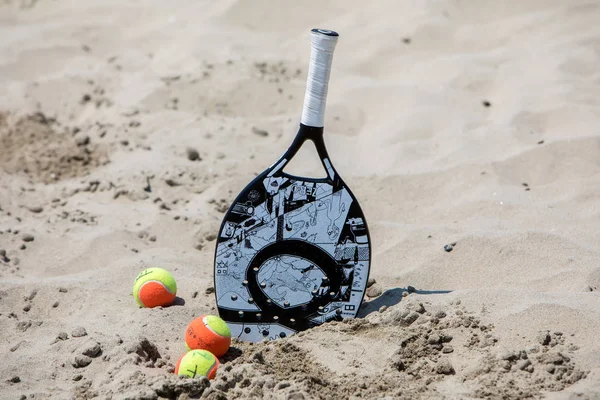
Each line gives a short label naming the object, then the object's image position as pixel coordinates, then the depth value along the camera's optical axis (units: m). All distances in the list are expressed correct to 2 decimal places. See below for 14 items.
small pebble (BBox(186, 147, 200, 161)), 3.60
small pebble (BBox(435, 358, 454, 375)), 2.06
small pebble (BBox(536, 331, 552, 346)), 2.08
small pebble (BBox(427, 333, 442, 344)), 2.19
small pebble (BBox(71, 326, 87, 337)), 2.33
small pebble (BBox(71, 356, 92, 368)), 2.20
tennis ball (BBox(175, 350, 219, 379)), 2.09
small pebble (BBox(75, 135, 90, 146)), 3.87
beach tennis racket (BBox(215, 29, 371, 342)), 2.40
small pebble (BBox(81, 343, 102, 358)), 2.23
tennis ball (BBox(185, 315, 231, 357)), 2.21
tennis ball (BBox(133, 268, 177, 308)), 2.48
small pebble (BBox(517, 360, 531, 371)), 2.01
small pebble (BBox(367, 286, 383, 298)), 2.52
